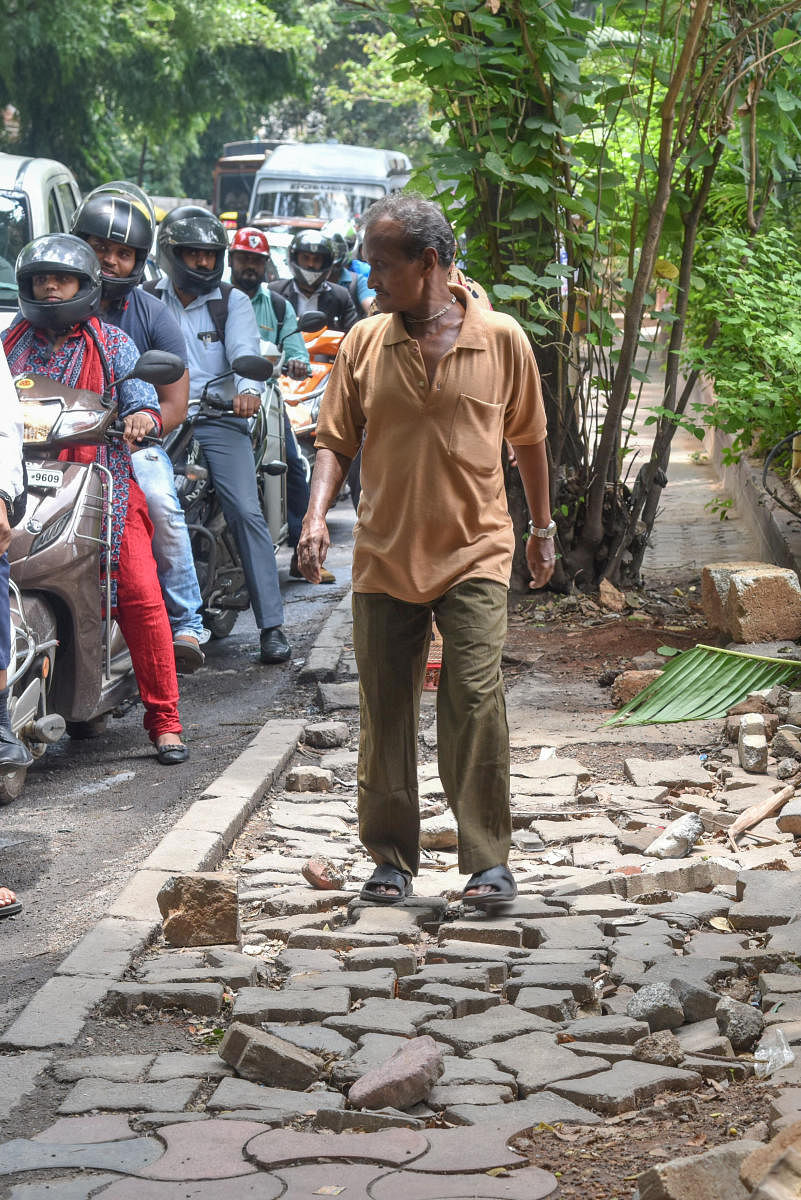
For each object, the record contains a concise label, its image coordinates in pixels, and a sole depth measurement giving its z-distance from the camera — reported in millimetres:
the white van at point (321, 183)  26438
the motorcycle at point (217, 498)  8047
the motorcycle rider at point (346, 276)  11789
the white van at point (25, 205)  10031
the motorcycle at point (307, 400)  11008
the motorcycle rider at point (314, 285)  11391
